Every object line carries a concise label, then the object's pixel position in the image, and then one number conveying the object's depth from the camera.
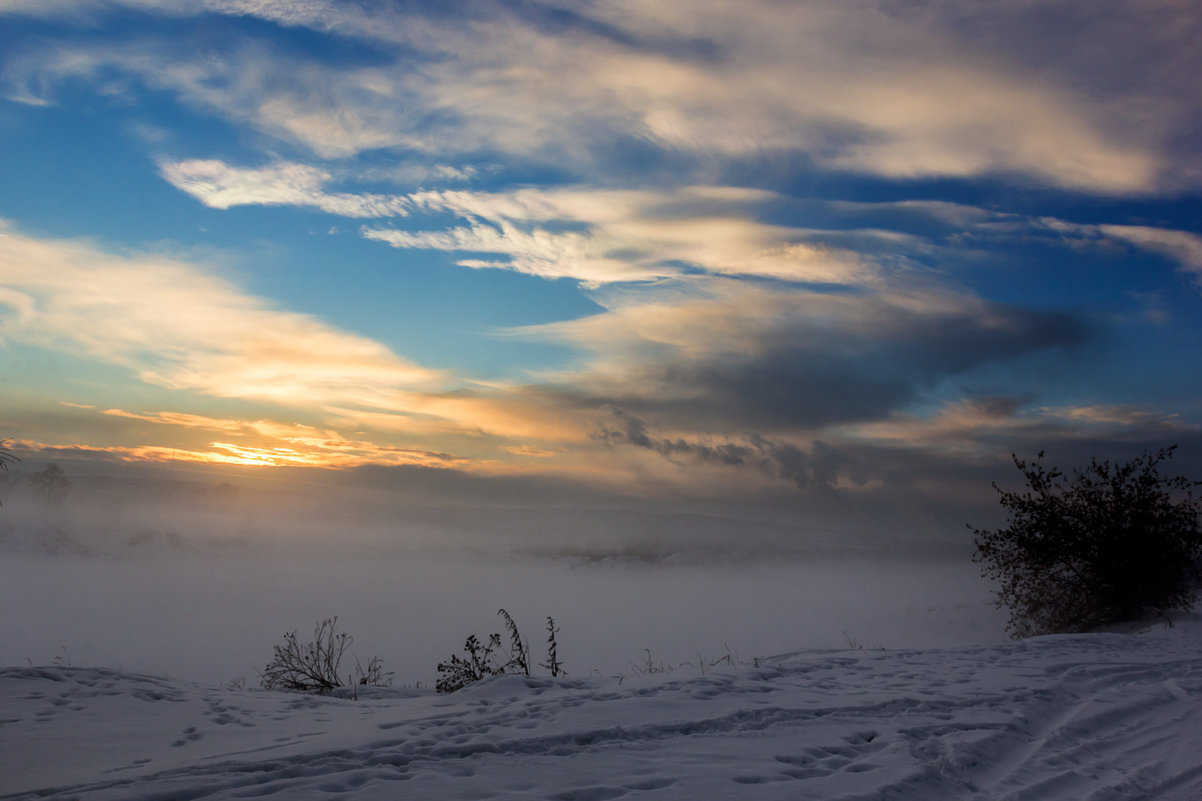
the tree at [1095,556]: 21.98
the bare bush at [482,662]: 13.57
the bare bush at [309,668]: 13.84
